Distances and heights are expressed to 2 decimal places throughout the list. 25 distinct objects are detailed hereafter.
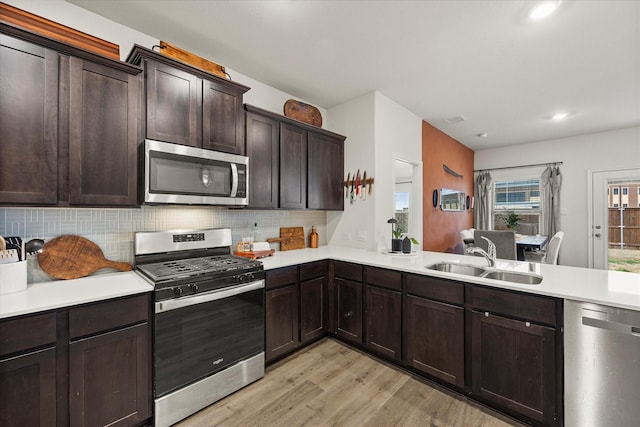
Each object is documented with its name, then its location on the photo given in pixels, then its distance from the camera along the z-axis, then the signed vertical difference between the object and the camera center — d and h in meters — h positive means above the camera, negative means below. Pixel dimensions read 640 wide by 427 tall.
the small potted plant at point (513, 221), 5.84 -0.16
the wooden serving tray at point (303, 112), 3.19 +1.22
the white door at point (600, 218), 4.98 -0.08
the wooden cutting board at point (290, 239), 3.19 -0.29
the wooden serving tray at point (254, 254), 2.62 -0.39
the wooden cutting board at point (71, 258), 1.78 -0.30
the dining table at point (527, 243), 4.13 -0.45
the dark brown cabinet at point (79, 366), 1.29 -0.80
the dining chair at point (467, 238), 4.83 -0.44
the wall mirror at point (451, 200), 4.96 +0.27
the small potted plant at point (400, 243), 2.96 -0.32
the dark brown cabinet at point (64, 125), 1.49 +0.53
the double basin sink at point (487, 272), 2.05 -0.48
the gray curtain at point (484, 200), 6.27 +0.31
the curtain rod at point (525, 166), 5.47 +1.01
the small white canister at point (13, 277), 1.46 -0.35
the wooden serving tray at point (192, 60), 2.06 +1.23
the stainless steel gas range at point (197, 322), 1.70 -0.75
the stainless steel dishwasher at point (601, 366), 1.41 -0.82
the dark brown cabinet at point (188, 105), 1.95 +0.85
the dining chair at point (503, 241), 3.56 -0.36
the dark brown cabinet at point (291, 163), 2.66 +0.55
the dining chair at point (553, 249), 3.91 -0.51
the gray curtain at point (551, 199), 5.42 +0.29
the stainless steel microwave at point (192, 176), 1.89 +0.29
